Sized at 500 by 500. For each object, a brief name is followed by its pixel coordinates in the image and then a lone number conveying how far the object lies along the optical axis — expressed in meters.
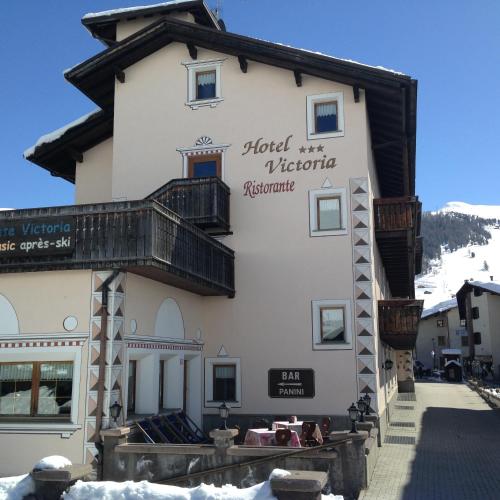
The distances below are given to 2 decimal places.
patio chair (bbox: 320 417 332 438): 13.54
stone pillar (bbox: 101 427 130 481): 11.38
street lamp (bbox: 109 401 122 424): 11.66
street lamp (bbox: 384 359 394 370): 21.23
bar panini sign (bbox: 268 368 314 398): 16.05
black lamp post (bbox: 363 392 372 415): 14.69
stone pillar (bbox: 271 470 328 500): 7.37
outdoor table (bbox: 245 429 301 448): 12.55
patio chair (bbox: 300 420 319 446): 12.28
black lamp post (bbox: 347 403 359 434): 11.03
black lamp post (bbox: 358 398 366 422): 12.61
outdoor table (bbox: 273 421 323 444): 13.38
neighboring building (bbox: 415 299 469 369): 82.19
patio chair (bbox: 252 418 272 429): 14.18
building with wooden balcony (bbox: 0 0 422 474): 12.42
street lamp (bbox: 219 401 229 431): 11.79
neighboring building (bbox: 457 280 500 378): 60.10
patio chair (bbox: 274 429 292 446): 11.73
